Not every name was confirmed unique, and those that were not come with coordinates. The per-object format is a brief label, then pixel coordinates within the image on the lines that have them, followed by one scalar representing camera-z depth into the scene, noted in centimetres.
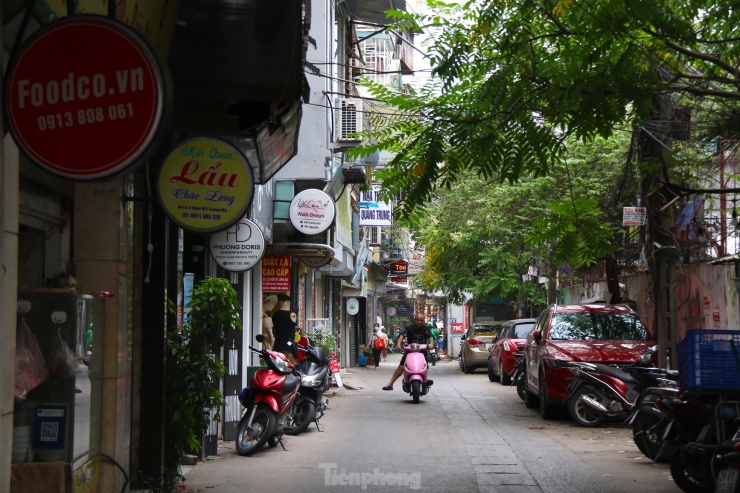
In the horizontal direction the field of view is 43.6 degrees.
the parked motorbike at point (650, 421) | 959
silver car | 3117
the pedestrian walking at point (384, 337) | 3920
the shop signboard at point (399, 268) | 5134
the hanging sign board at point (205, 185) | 814
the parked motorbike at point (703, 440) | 803
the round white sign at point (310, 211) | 1819
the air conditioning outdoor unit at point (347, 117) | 2303
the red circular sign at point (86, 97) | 472
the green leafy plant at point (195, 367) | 877
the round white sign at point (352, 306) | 3872
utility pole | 1470
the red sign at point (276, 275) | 1981
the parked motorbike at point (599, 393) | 1359
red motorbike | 1126
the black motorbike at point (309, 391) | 1322
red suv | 1498
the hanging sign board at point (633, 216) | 1511
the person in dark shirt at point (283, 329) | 1745
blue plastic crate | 828
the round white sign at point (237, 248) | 1220
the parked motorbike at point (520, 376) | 1906
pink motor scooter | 1880
